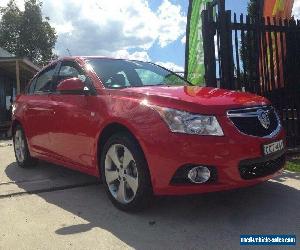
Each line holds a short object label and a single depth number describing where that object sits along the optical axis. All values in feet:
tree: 103.73
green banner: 17.82
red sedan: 7.90
